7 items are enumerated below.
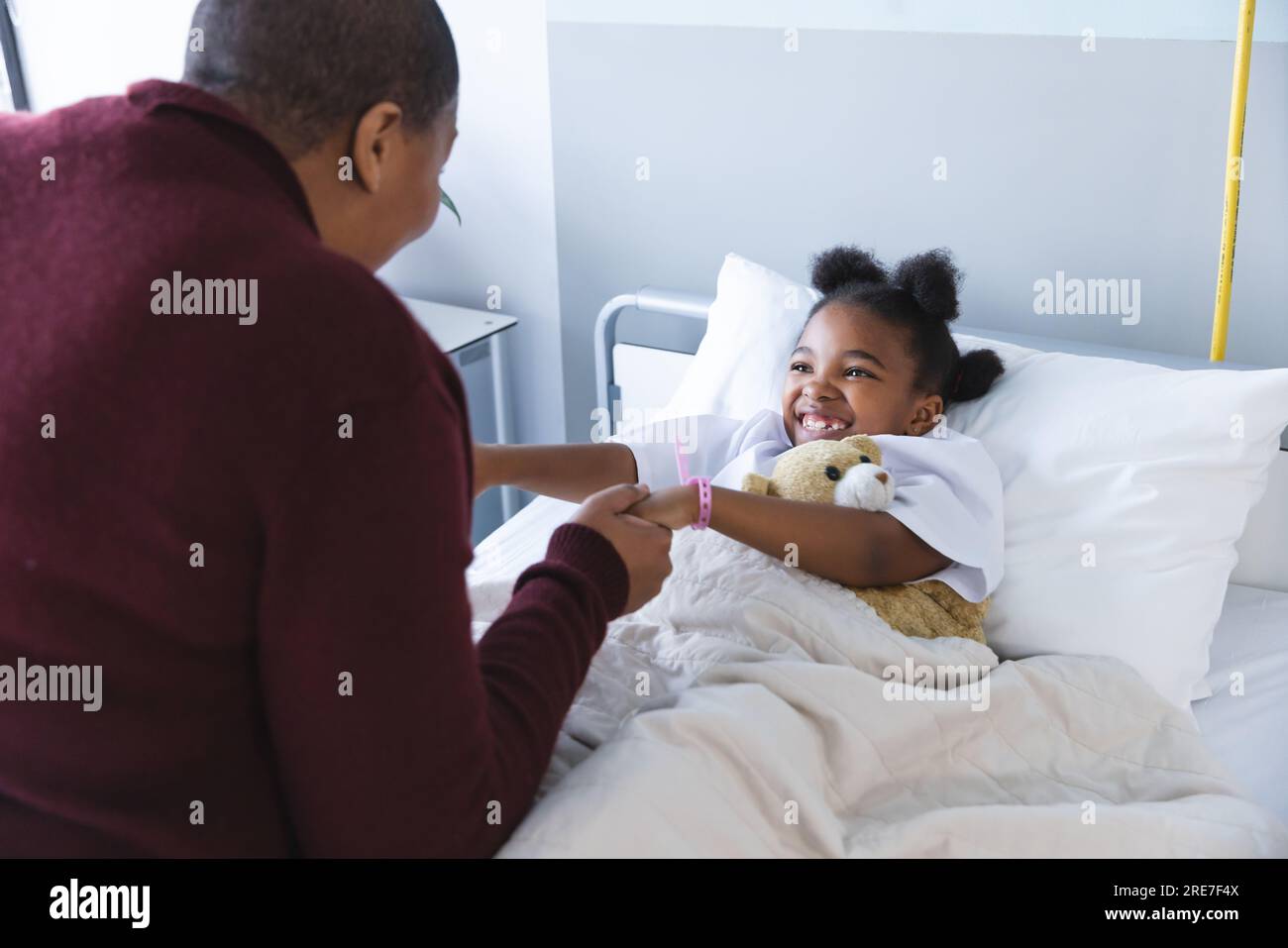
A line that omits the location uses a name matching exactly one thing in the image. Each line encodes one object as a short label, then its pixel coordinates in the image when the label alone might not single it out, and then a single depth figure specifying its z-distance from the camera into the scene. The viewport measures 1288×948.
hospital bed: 1.45
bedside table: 2.38
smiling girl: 1.38
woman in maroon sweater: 0.74
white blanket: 1.02
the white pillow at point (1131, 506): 1.50
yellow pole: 1.58
